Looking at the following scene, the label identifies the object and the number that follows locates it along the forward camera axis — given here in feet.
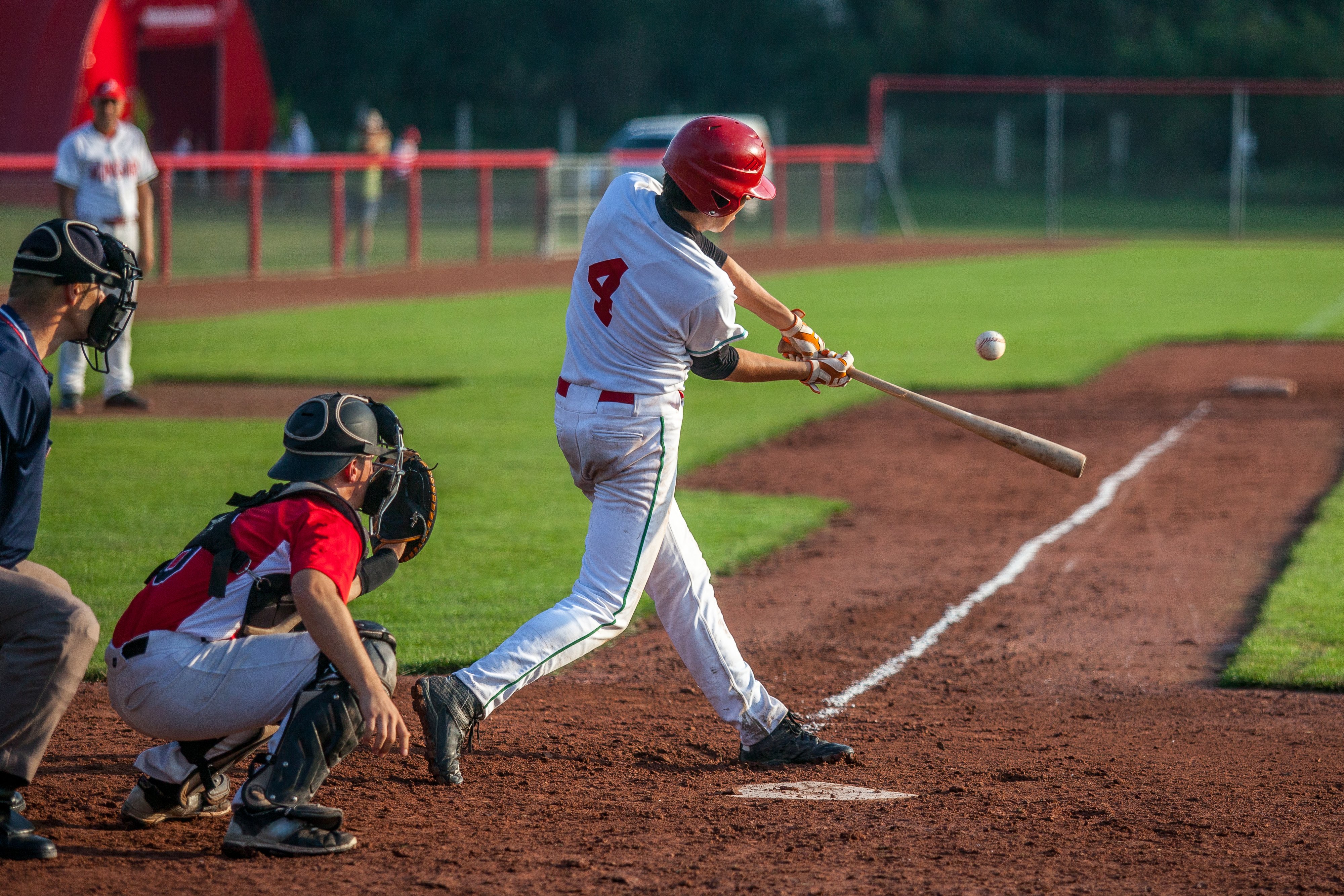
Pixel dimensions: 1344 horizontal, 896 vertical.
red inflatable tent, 202.18
